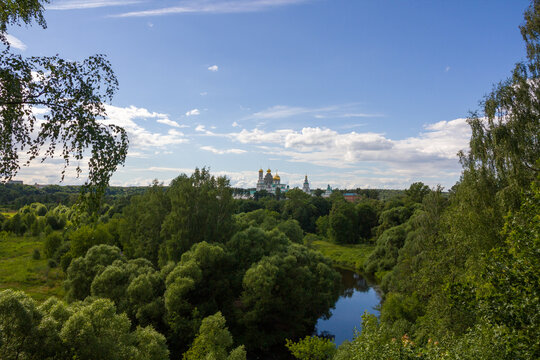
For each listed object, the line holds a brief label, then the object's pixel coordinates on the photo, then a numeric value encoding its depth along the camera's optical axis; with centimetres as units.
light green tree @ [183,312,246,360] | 1730
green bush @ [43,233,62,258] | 4319
